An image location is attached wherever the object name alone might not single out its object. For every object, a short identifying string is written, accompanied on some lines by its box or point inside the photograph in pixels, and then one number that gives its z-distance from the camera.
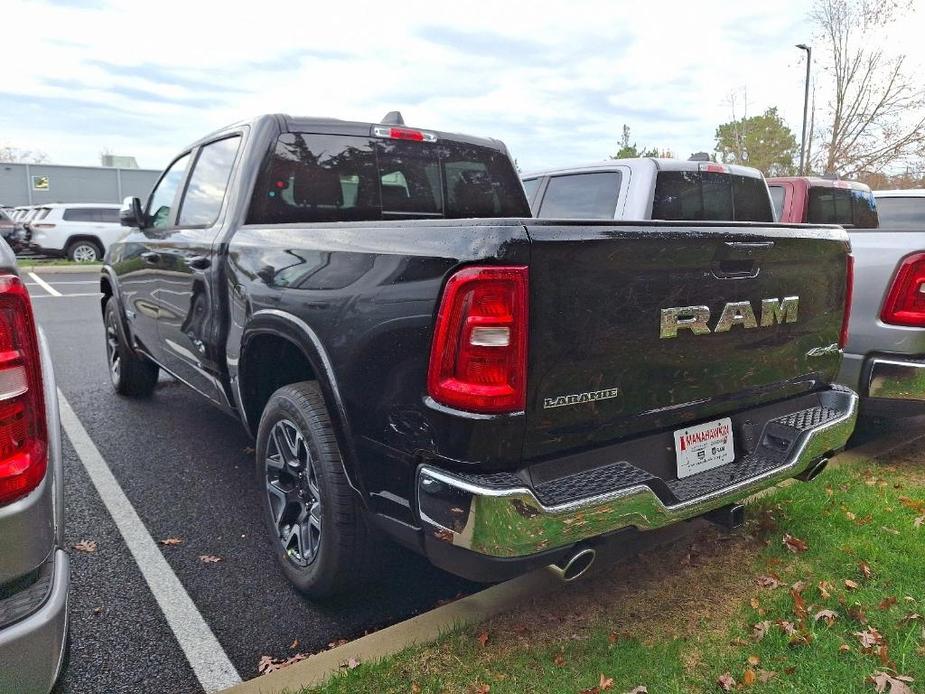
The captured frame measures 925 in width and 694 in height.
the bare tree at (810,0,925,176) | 25.44
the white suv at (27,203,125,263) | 19.23
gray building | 32.53
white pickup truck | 5.68
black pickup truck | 2.14
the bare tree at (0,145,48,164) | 59.98
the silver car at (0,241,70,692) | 1.54
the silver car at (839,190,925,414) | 4.03
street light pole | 25.91
